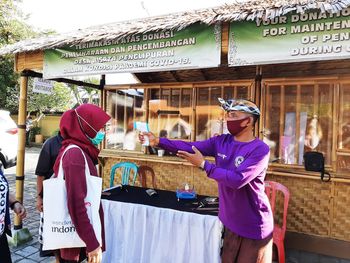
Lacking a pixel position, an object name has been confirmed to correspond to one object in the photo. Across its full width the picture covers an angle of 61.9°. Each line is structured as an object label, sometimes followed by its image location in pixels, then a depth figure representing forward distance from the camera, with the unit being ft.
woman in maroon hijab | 5.92
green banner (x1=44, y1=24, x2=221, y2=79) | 10.73
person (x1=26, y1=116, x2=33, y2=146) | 53.54
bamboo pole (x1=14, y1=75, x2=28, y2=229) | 14.28
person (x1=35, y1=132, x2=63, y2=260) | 10.27
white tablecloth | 9.31
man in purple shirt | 6.81
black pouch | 12.99
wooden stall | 9.39
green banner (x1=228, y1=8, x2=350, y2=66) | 8.75
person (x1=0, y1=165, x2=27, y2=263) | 6.83
